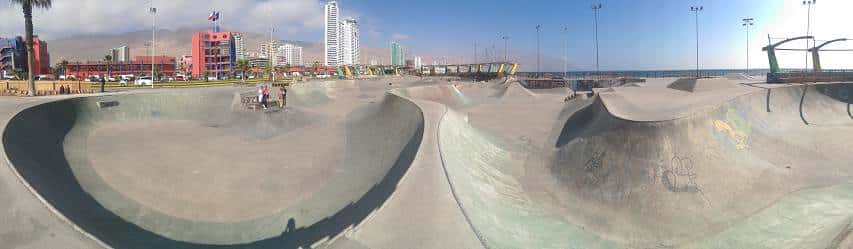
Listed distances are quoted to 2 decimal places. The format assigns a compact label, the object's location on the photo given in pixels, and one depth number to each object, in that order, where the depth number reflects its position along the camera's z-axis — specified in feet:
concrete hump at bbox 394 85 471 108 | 88.72
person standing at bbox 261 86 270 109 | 68.59
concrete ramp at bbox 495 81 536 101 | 102.06
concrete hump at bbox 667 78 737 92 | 78.54
